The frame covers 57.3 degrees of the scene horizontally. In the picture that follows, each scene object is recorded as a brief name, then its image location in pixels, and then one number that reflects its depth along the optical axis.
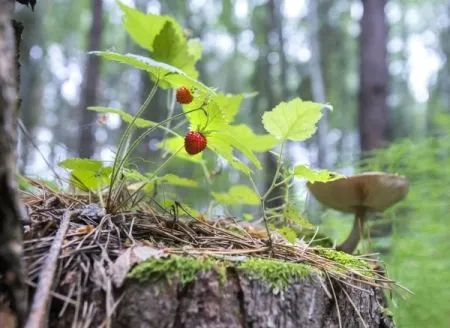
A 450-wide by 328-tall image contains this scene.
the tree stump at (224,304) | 0.18
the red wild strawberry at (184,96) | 0.24
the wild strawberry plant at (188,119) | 0.23
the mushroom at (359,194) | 0.32
